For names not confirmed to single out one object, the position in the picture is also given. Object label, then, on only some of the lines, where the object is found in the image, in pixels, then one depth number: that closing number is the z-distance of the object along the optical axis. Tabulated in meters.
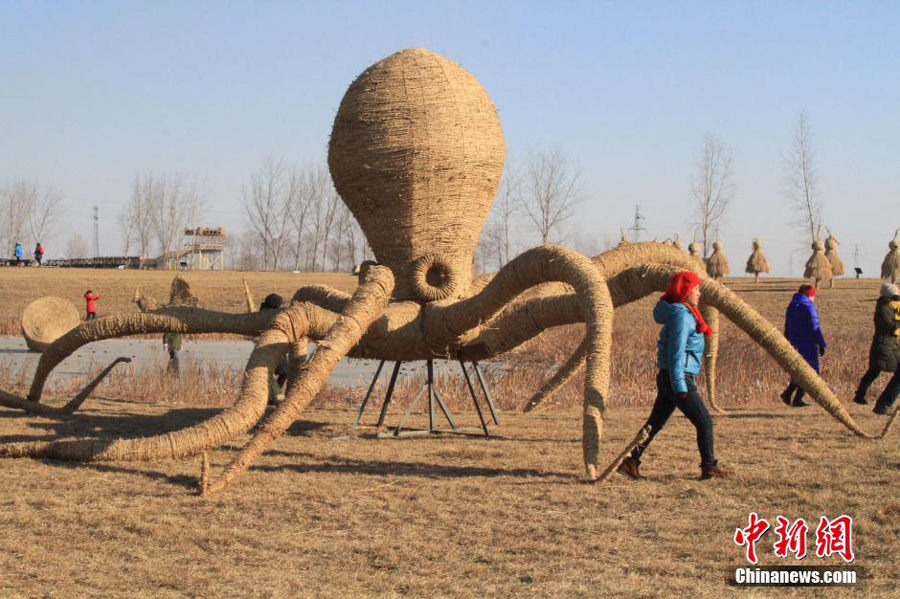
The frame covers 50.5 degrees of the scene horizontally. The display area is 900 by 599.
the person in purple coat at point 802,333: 12.67
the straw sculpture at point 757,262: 49.09
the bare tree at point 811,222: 52.40
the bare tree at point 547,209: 52.53
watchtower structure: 78.56
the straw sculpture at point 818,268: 42.06
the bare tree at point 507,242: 55.06
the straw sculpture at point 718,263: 50.03
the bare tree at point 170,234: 78.12
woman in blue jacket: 7.19
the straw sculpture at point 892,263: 41.16
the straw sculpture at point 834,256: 46.66
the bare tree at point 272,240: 73.93
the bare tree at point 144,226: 80.38
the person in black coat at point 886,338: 11.76
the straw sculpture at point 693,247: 44.66
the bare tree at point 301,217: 74.62
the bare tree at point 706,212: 56.66
